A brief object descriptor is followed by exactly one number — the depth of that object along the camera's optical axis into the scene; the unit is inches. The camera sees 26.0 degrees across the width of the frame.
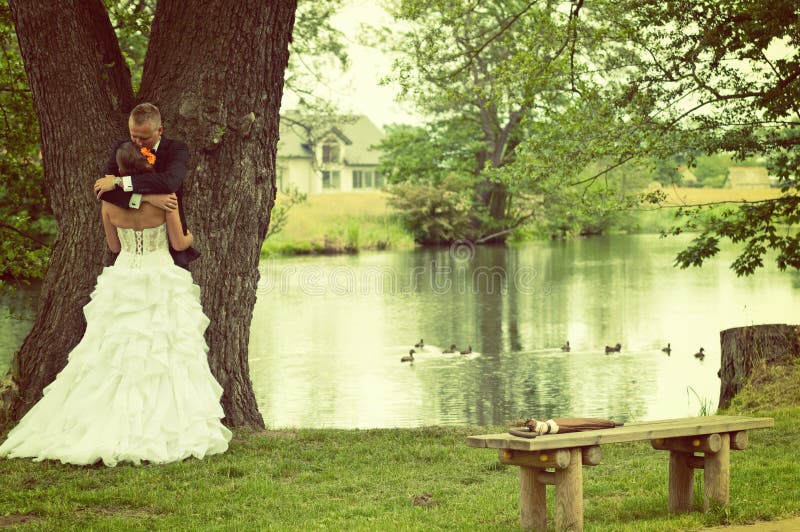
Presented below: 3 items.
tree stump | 844.2
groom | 509.2
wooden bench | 377.6
